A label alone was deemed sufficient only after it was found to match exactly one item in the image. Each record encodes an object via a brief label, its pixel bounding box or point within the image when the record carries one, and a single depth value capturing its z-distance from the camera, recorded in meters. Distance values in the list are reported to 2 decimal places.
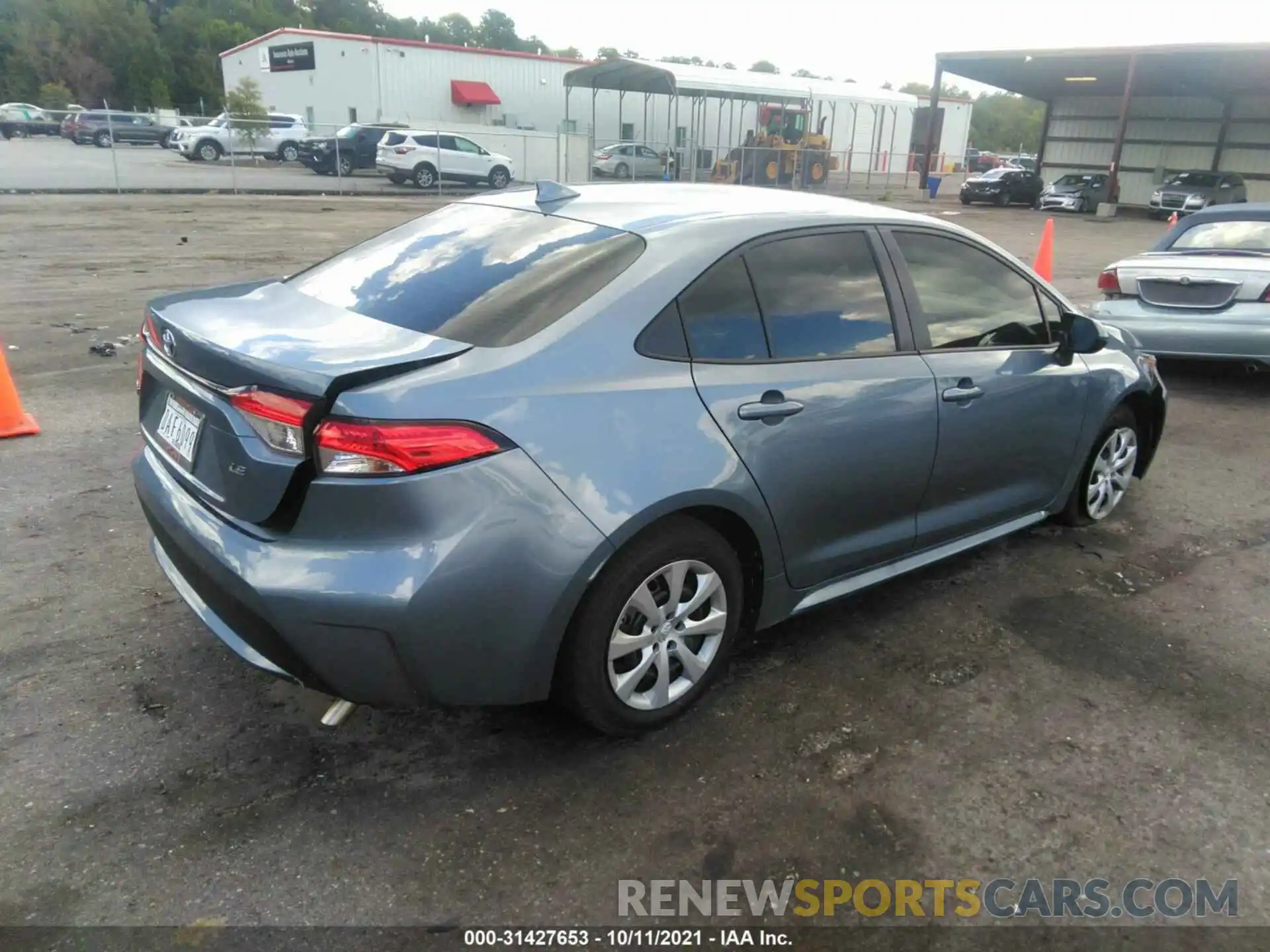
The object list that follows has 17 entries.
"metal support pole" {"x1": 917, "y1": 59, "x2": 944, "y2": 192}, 32.47
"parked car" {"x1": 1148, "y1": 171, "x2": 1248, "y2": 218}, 28.86
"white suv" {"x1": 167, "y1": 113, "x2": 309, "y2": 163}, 35.22
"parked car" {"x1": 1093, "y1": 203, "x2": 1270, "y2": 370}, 6.91
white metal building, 42.72
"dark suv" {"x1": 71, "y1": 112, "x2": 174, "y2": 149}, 42.59
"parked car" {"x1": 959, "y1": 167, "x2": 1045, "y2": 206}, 33.31
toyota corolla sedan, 2.40
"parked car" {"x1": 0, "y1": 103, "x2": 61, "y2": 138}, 46.50
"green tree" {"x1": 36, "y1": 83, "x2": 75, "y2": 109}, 61.62
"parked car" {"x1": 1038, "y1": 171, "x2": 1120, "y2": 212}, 31.84
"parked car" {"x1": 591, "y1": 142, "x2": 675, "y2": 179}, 33.50
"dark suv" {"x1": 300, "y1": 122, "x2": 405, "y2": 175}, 30.66
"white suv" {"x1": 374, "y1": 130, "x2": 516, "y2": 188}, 27.72
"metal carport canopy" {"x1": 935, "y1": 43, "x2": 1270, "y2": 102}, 28.03
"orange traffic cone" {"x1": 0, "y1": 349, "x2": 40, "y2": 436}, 5.46
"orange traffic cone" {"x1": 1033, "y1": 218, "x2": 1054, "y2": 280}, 11.30
